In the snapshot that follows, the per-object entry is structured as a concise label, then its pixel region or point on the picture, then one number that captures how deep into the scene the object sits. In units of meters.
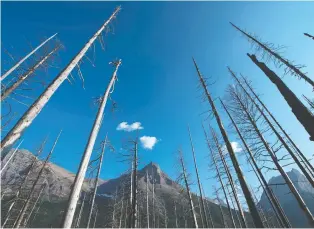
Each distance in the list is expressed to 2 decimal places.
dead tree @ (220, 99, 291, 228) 13.40
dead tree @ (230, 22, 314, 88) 11.86
